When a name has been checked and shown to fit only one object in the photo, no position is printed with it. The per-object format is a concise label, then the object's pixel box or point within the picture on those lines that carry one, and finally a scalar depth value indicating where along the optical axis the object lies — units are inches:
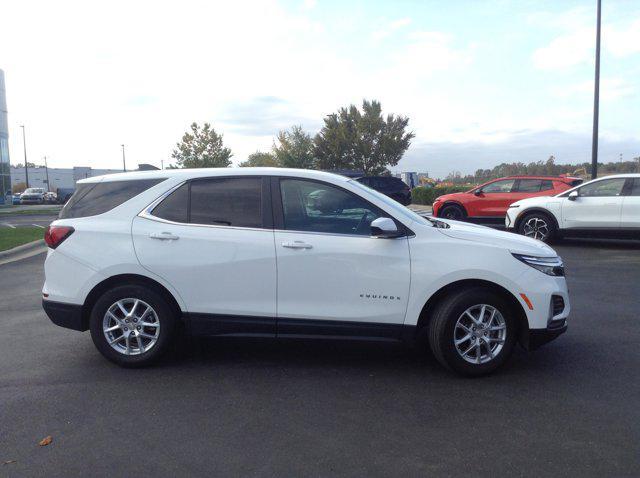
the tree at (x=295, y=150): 2036.2
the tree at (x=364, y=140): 1807.3
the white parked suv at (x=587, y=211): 487.5
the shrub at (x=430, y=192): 1224.2
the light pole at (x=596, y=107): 760.3
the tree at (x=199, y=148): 1900.8
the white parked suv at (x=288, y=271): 189.5
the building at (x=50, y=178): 4065.0
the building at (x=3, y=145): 1856.3
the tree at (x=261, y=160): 2177.9
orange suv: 658.2
